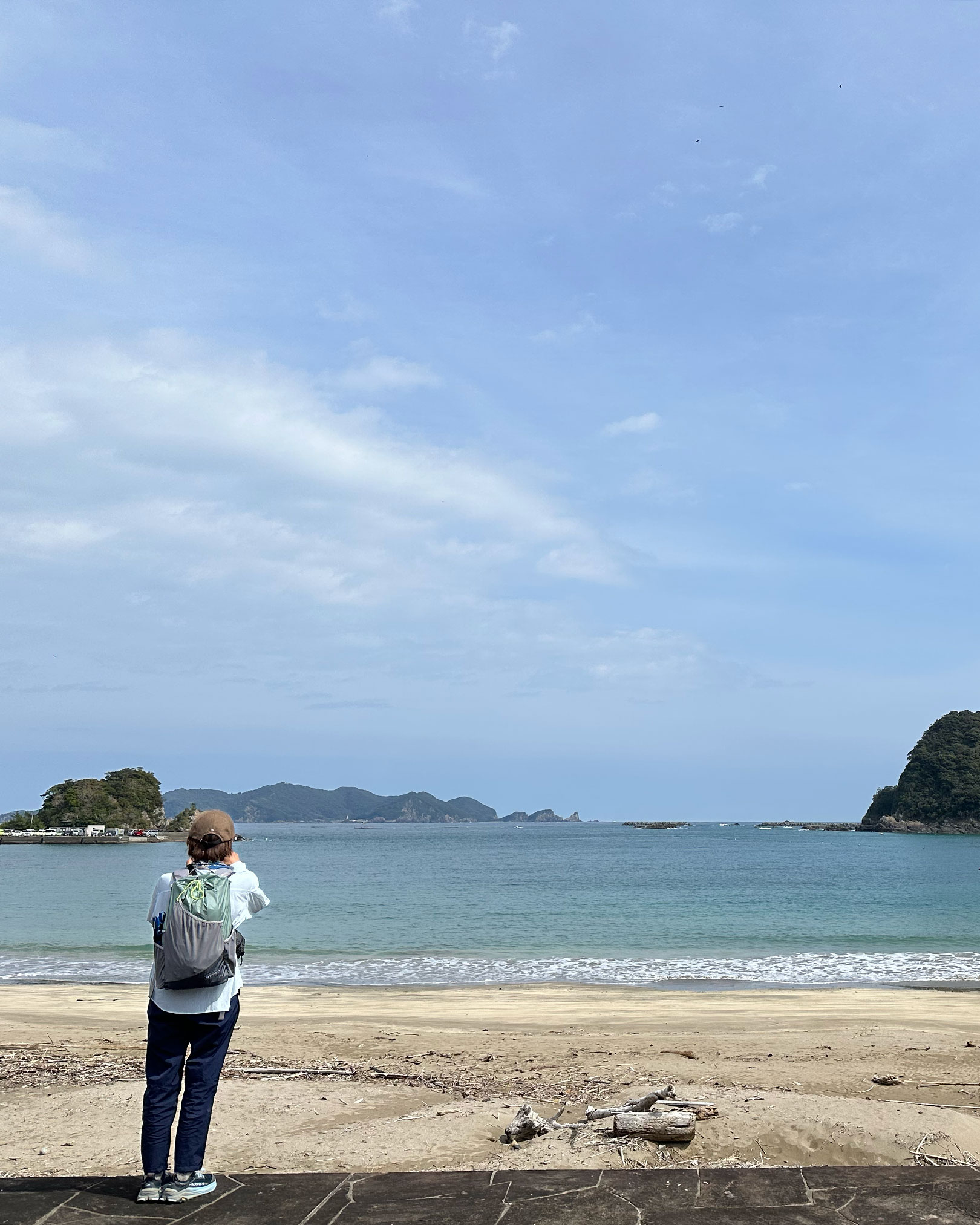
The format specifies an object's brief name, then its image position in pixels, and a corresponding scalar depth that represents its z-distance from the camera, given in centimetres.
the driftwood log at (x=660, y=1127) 516
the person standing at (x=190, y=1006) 414
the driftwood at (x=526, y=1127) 545
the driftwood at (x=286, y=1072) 838
